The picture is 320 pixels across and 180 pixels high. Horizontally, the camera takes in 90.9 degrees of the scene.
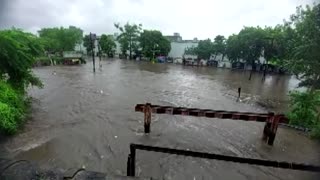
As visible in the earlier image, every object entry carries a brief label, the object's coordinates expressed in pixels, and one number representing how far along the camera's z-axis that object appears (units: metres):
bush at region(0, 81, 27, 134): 4.20
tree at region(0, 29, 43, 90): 5.08
